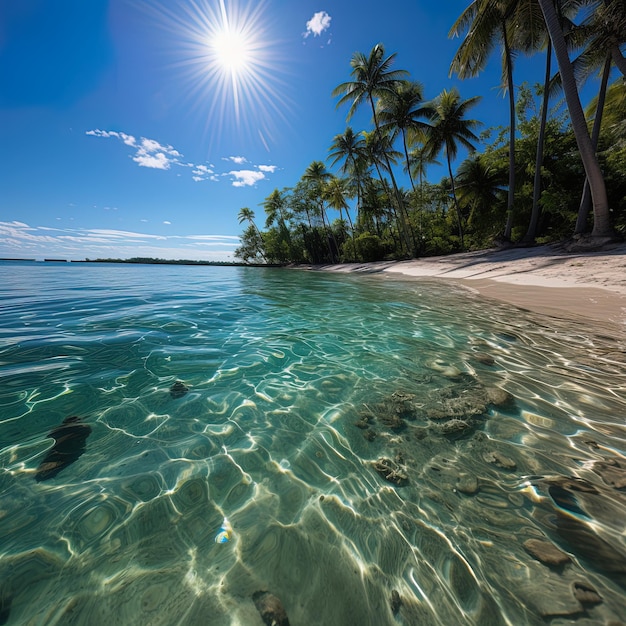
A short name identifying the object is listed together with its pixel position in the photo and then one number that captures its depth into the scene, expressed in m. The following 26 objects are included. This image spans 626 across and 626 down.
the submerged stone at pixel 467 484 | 1.59
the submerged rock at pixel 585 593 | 1.07
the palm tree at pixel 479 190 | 21.52
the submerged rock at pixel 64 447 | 1.82
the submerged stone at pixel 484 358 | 3.32
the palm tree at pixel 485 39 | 13.77
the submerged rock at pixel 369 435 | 2.11
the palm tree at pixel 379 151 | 23.74
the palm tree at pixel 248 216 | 52.56
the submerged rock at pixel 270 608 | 1.06
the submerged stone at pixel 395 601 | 1.10
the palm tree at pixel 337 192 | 30.86
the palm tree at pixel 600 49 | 10.77
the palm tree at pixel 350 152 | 27.48
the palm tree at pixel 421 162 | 22.56
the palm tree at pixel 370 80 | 19.67
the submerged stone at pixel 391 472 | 1.71
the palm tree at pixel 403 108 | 20.38
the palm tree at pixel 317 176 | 33.94
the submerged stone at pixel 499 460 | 1.76
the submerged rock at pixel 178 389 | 2.76
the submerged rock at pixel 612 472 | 1.59
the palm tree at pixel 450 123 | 20.28
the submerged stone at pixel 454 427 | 2.10
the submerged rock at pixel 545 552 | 1.21
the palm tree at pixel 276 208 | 42.72
